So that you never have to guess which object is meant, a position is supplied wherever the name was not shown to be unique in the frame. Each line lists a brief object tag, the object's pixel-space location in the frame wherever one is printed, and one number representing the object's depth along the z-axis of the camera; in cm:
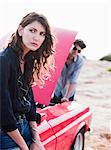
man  490
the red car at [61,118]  338
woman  254
